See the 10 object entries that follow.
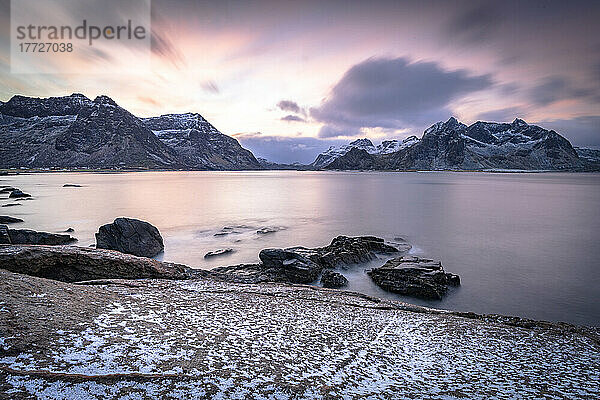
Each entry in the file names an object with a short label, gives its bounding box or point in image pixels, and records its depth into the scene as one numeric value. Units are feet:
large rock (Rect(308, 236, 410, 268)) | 66.13
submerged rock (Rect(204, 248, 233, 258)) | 76.66
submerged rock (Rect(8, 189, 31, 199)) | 193.47
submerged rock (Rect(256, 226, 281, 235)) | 106.09
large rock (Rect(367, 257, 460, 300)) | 52.44
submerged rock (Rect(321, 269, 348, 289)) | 55.83
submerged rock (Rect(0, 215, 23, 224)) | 110.11
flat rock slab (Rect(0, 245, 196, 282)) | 39.55
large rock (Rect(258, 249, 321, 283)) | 57.00
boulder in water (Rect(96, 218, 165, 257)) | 71.15
